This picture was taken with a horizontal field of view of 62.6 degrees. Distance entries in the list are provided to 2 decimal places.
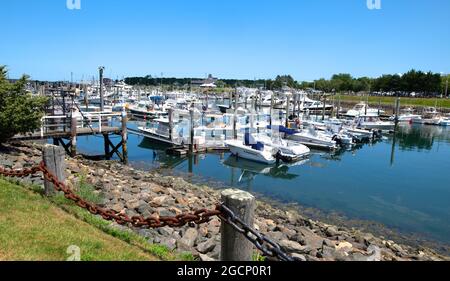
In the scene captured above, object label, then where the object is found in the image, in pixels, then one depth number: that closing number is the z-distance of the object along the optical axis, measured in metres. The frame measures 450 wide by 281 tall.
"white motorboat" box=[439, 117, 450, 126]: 63.19
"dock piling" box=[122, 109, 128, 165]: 25.73
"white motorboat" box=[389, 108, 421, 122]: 65.94
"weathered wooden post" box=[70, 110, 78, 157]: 22.20
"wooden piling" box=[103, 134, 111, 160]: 26.76
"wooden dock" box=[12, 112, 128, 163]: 21.55
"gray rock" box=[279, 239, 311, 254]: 9.35
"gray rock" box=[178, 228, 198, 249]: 7.45
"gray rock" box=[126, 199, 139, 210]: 10.48
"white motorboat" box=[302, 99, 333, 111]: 76.69
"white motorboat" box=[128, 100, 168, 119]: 48.50
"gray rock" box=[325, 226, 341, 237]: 13.25
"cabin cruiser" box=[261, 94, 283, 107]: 80.69
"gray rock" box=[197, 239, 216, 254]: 7.46
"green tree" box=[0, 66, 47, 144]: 14.59
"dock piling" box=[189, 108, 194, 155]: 30.31
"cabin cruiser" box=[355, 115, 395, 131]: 51.97
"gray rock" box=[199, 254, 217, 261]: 6.37
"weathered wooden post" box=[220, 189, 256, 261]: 4.04
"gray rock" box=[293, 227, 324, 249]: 10.47
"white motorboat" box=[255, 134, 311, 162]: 29.80
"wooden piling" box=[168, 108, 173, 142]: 33.50
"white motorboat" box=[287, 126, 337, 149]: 36.28
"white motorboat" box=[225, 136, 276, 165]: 28.86
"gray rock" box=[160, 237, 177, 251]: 6.79
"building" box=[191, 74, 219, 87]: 148.43
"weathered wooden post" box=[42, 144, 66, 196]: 7.20
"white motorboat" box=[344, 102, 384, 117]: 63.97
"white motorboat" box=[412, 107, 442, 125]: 64.50
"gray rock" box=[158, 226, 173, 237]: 8.32
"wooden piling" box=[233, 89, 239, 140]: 35.96
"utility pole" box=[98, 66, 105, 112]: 40.26
